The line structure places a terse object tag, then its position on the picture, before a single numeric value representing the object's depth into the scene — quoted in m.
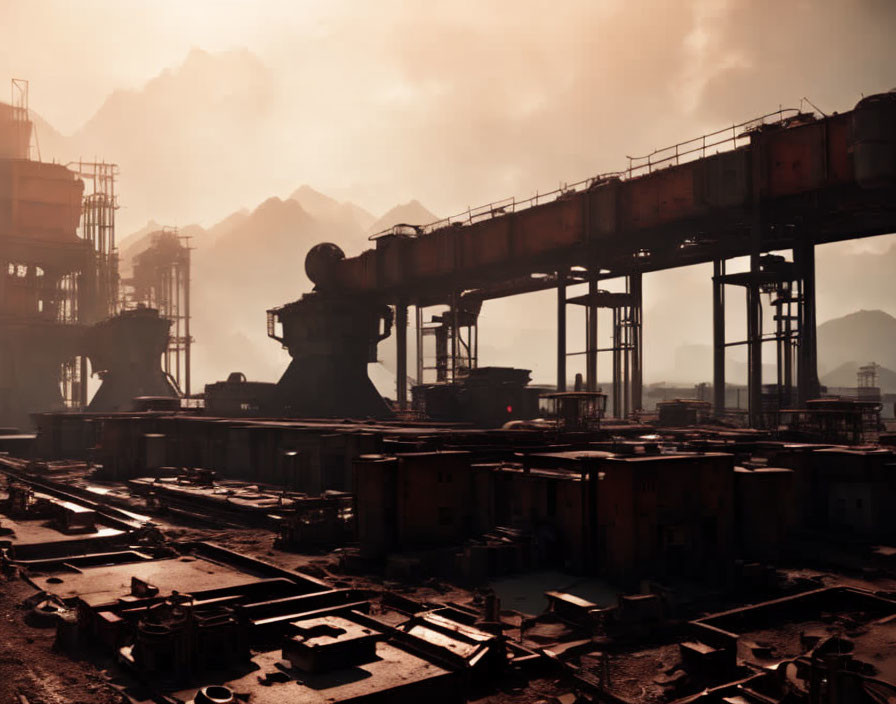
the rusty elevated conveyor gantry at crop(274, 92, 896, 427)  26.75
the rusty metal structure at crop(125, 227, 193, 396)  83.88
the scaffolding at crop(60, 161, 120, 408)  77.31
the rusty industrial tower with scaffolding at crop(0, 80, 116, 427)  67.94
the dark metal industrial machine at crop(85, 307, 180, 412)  63.88
